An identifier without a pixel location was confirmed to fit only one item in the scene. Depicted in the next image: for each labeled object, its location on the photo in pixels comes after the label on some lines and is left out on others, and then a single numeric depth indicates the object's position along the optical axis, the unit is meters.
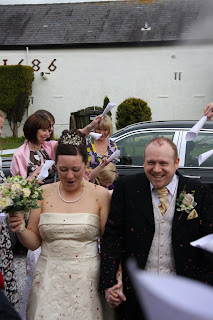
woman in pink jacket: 3.86
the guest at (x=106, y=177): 4.07
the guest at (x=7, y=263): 3.32
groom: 2.48
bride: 2.65
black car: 5.43
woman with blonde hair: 4.50
